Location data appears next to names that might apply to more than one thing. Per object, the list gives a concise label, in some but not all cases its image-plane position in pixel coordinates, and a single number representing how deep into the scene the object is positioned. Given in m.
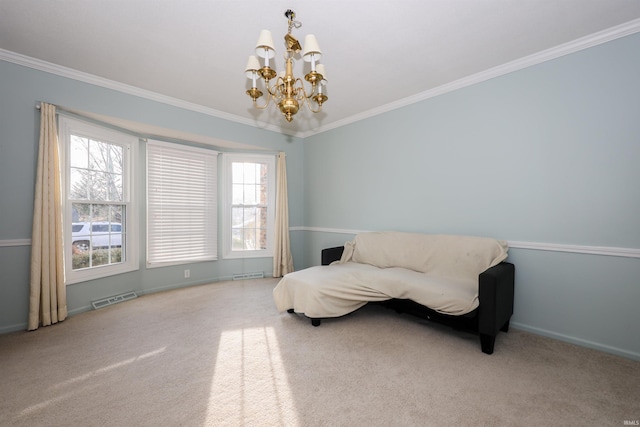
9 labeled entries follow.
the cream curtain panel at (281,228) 4.59
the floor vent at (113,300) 3.14
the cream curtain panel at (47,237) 2.56
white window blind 3.79
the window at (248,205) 4.49
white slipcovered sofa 2.17
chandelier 1.68
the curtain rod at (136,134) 2.87
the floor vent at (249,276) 4.50
